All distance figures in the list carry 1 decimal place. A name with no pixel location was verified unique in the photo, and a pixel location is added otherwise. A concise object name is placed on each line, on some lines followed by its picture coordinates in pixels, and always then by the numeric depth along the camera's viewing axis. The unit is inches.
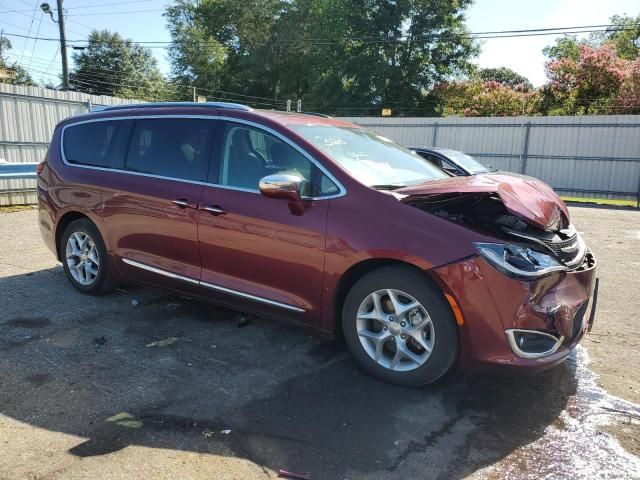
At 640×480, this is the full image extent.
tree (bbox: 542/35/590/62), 1456.1
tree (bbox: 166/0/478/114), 1234.6
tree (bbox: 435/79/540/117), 1014.4
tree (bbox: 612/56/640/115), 854.5
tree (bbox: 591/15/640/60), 1441.9
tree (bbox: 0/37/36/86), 1587.1
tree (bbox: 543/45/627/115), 890.1
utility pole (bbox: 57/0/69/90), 983.0
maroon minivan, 117.2
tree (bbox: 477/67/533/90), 2251.5
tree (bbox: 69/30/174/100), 1790.1
